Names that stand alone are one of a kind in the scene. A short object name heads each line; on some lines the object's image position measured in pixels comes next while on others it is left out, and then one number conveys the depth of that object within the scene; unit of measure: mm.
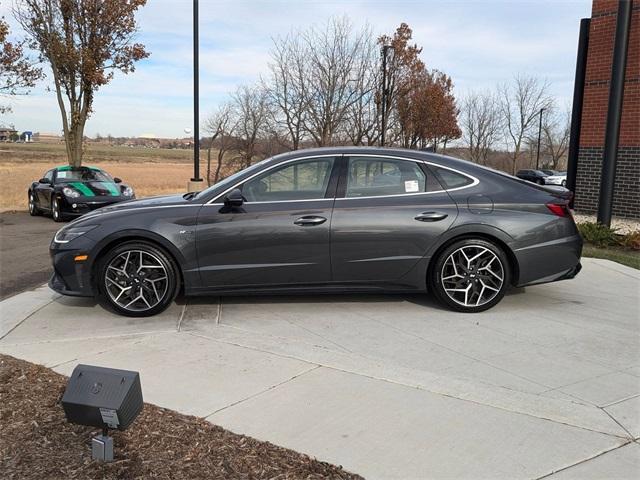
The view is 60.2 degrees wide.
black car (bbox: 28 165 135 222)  13469
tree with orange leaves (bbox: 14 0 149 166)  16109
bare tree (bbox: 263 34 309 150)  19000
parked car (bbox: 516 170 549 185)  34972
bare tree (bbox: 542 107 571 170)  48906
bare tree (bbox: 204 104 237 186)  28422
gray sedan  4969
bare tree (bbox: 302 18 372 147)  18703
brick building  11758
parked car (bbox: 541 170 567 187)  34481
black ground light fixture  2449
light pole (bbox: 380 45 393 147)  19895
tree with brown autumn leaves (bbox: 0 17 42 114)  15422
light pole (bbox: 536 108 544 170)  42069
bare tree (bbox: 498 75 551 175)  41500
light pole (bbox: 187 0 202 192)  16841
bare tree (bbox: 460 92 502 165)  40406
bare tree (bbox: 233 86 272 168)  25312
